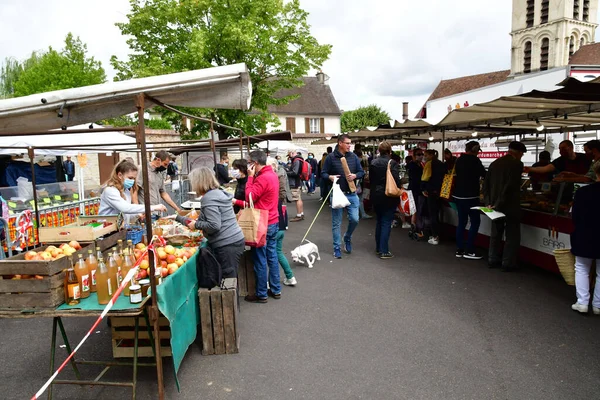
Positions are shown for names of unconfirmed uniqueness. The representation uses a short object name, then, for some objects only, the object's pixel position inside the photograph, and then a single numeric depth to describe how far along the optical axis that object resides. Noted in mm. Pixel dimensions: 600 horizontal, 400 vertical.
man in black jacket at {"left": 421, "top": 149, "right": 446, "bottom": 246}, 8609
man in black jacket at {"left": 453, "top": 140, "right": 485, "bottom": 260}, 7285
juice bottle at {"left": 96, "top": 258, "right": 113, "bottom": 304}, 3111
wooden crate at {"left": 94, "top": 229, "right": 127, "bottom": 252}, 4094
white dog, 7211
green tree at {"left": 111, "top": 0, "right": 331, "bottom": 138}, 19578
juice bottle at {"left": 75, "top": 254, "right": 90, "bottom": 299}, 3209
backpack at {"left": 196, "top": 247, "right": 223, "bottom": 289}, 4191
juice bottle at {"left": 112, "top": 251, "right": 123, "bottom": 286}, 3326
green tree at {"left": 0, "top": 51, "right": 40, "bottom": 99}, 38531
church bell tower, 44312
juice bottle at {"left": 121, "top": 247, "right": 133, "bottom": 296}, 3342
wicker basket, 5301
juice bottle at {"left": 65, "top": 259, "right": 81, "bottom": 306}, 3160
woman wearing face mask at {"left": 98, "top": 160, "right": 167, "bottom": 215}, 4820
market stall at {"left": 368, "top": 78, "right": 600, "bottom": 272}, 4852
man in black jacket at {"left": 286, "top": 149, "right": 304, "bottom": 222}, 12320
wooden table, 3031
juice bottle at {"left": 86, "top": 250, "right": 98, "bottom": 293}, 3322
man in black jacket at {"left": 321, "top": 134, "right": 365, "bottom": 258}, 7363
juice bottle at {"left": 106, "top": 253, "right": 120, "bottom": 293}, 3194
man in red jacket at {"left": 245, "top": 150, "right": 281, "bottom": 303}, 5215
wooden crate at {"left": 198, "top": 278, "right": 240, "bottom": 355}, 4086
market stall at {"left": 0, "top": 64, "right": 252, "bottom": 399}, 3008
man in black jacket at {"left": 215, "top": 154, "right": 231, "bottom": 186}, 10133
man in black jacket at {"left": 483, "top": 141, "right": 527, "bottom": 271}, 6363
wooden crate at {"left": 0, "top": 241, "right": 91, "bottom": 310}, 3031
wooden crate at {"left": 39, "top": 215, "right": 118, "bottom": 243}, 3975
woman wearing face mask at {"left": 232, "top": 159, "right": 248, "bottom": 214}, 5902
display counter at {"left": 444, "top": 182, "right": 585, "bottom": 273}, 6082
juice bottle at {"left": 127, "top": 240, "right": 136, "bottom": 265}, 3772
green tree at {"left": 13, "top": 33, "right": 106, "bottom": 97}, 27984
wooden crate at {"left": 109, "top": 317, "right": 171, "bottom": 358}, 3877
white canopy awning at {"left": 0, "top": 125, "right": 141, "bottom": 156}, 8227
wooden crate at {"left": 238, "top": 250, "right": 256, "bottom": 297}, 5651
